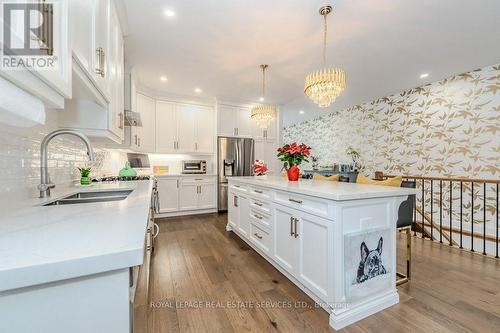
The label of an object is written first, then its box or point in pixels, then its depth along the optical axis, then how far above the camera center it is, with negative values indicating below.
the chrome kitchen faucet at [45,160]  1.08 +0.02
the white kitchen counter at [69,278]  0.39 -0.22
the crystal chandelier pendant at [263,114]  3.61 +0.88
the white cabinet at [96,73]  1.00 +0.54
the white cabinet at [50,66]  0.56 +0.33
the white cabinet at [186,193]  4.22 -0.61
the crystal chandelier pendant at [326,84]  2.25 +0.89
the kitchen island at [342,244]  1.41 -0.59
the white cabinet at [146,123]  4.00 +0.82
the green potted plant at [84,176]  1.78 -0.11
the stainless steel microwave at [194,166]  4.64 -0.04
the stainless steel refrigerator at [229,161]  4.70 +0.08
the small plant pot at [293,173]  2.43 -0.09
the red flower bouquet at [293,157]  2.42 +0.09
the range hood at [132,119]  2.58 +0.58
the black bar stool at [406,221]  1.92 -0.52
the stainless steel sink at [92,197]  1.23 -0.23
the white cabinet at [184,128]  4.43 +0.80
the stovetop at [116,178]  2.32 -0.18
